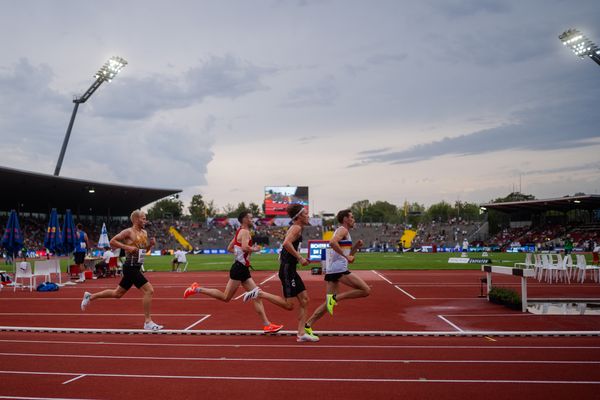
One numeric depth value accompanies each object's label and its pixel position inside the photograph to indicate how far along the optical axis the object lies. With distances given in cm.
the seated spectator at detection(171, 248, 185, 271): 2926
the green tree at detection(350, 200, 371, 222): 16638
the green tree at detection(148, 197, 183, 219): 14011
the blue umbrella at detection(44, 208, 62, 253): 1997
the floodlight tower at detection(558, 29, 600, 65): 4206
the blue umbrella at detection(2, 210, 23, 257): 1886
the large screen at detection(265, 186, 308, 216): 7700
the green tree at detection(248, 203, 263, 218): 15288
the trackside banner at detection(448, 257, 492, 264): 3566
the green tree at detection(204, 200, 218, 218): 14762
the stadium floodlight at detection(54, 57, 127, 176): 5656
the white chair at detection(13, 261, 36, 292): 1842
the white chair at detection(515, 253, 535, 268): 2103
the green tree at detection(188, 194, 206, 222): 14512
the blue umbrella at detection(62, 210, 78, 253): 2005
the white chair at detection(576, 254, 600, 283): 1933
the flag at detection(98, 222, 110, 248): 2829
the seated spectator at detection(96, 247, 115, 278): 2486
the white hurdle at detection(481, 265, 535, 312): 1154
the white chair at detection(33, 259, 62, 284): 1845
